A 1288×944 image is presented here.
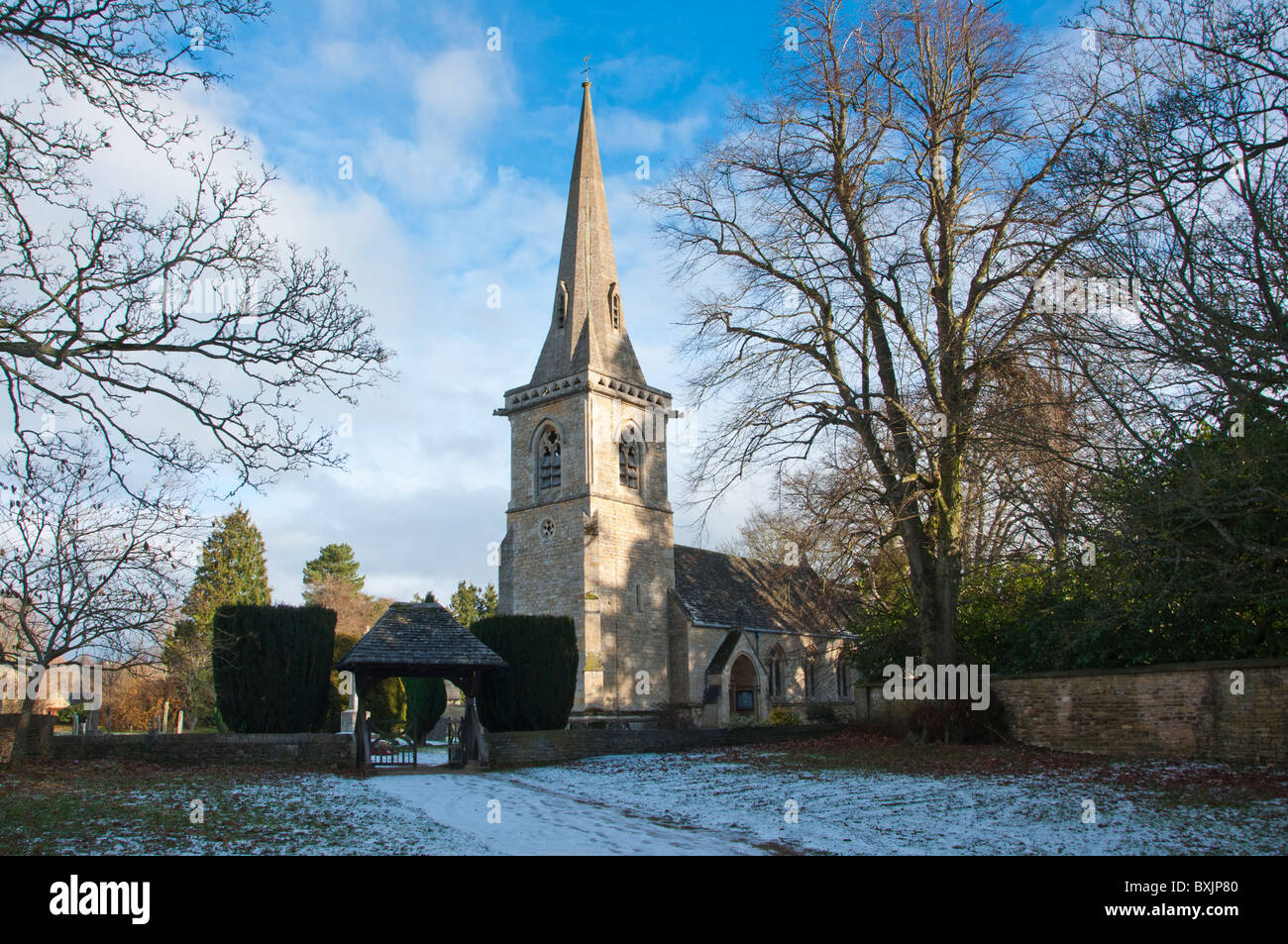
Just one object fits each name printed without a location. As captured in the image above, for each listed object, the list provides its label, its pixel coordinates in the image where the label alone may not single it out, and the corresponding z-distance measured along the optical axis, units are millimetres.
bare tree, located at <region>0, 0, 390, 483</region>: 9297
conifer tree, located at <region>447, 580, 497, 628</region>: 72062
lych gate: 17875
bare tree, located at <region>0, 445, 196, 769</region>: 14148
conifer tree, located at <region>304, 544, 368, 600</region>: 67938
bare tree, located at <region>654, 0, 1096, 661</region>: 18266
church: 32156
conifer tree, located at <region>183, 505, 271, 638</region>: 42156
